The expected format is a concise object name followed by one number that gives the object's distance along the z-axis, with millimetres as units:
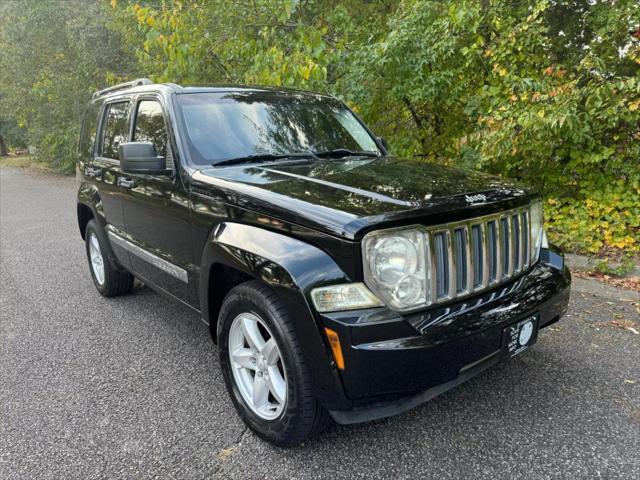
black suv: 2070
